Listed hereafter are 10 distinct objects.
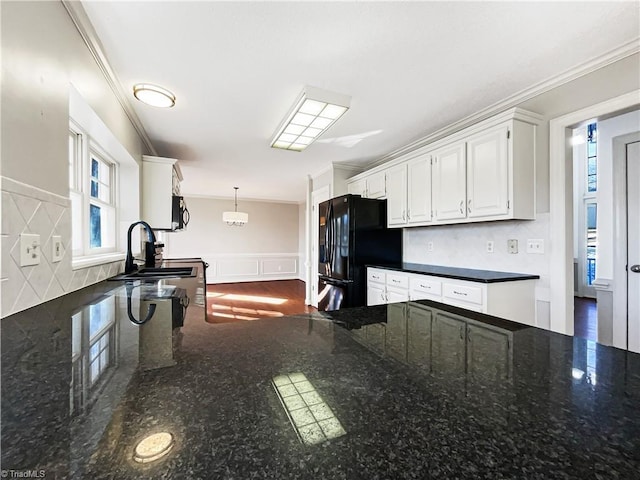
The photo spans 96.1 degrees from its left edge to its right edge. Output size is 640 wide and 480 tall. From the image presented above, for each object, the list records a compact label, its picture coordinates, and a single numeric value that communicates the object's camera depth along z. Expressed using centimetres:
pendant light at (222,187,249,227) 639
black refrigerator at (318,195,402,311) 341
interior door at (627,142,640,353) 240
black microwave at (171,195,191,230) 347
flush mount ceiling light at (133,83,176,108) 216
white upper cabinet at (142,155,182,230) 321
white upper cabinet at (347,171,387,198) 358
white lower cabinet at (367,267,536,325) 212
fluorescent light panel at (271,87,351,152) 223
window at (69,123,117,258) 201
